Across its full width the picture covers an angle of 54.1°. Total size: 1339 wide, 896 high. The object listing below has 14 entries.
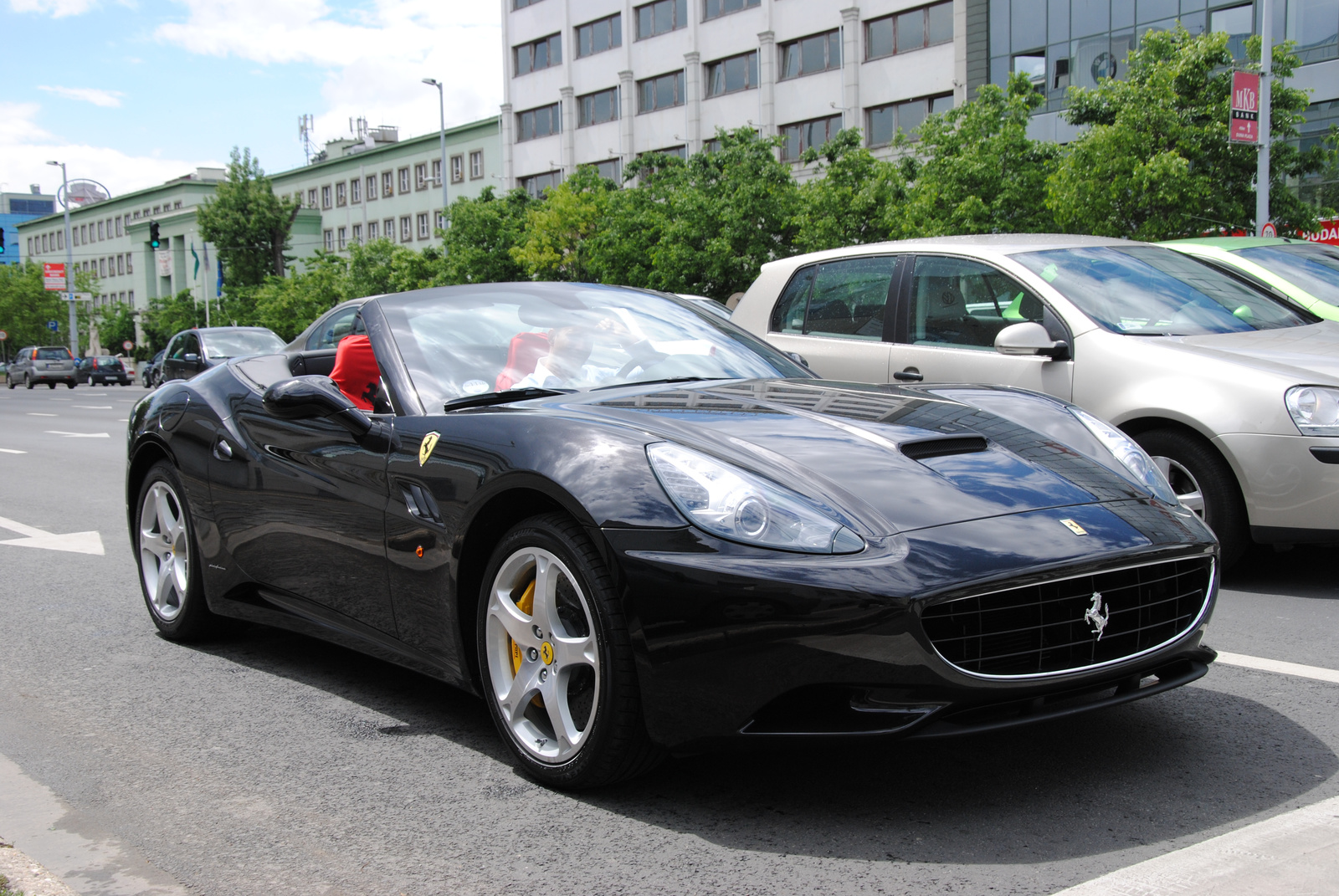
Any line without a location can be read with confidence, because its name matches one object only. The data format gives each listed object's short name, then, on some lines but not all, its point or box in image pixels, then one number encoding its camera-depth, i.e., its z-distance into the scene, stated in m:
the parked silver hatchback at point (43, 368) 52.94
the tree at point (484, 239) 50.31
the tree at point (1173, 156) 21.14
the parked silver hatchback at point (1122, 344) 5.45
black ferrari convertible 2.81
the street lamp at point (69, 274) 74.12
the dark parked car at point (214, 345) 20.84
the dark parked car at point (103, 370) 59.84
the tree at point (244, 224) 78.94
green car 7.55
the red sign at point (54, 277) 86.25
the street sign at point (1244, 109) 19.61
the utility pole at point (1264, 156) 20.09
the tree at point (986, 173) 25.48
